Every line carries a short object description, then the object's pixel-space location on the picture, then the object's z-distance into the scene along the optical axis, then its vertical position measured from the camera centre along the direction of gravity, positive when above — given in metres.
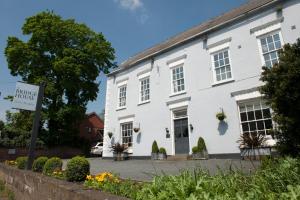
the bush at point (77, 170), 5.19 -0.16
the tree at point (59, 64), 25.17 +9.93
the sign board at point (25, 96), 8.41 +2.24
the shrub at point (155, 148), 15.39 +0.80
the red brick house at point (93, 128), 38.50 +5.21
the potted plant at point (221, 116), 12.84 +2.24
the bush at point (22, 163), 8.77 -0.01
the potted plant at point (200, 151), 13.05 +0.51
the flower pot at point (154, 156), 15.13 +0.31
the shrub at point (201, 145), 13.19 +0.82
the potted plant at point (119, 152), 17.02 +0.64
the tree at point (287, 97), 6.77 +1.70
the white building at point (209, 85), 12.27 +4.46
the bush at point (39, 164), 7.71 -0.04
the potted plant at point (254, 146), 10.75 +0.61
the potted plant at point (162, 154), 14.90 +0.42
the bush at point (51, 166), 6.78 -0.10
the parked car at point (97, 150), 30.77 +1.46
